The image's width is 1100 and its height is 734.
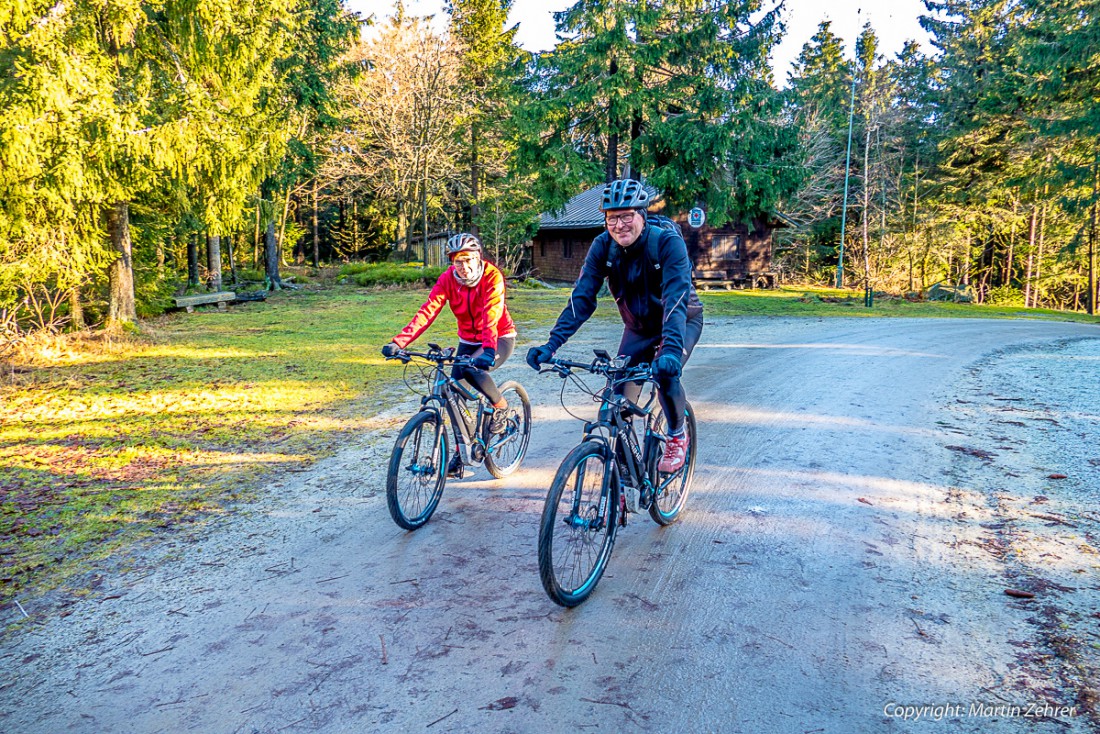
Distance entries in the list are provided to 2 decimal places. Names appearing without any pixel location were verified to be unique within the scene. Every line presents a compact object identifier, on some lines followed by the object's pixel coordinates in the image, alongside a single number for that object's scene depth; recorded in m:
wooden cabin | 34.12
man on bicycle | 4.08
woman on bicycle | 5.25
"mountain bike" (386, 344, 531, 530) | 4.64
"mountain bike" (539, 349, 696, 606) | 3.54
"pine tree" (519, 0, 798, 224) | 20.91
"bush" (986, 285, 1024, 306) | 38.66
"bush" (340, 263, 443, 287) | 29.53
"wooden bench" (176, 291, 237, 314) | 20.31
